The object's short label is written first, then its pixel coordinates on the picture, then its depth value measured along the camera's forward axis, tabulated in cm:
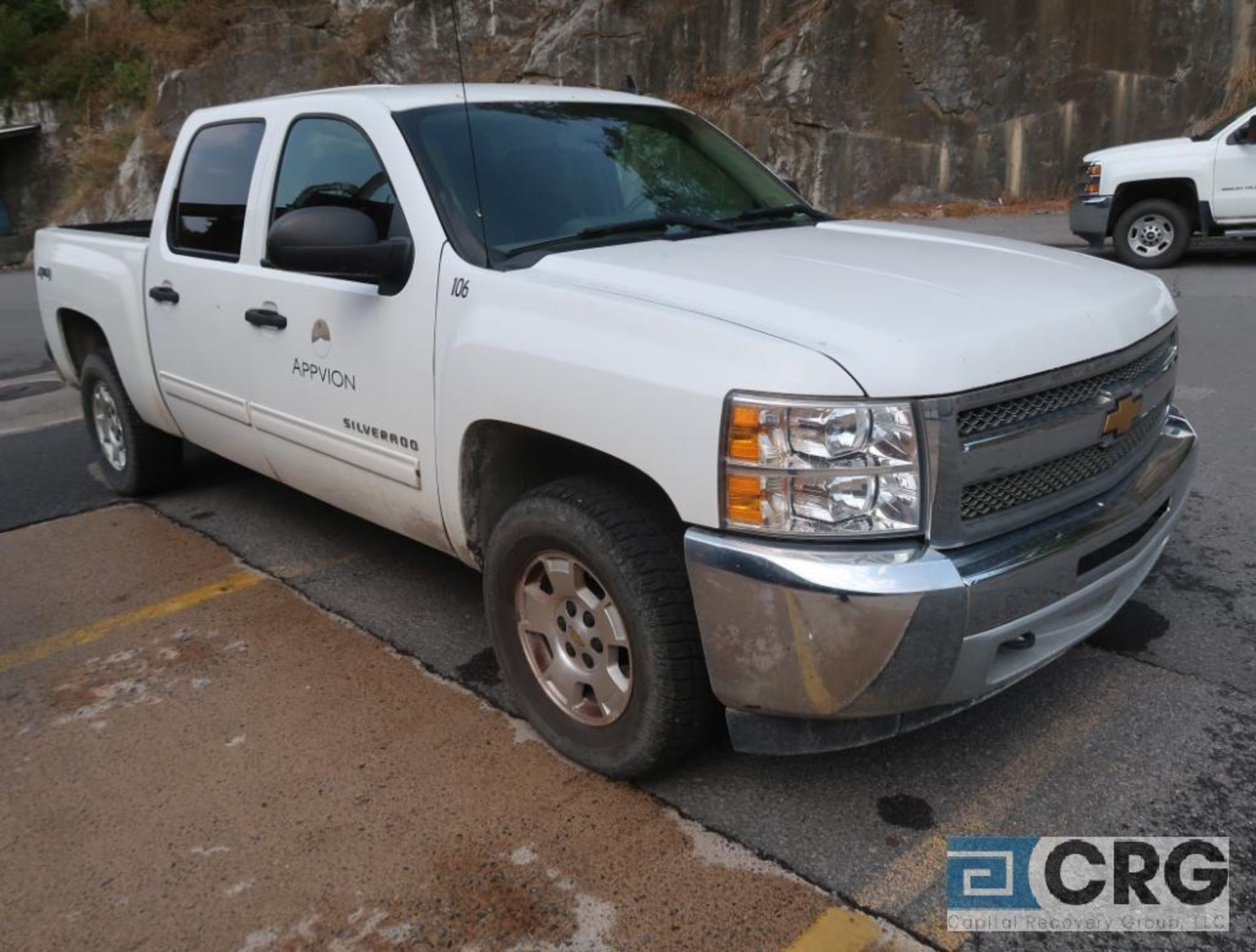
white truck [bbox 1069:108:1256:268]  1167
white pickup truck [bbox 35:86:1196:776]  255
